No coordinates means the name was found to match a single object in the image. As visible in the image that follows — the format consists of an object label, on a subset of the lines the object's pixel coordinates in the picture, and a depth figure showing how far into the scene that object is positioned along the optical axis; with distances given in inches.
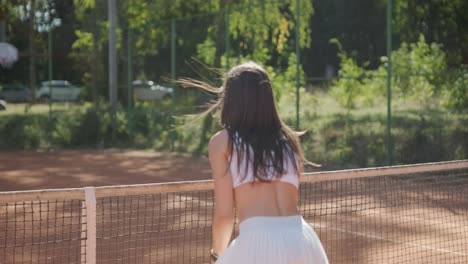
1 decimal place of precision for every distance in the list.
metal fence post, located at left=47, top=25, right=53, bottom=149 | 780.6
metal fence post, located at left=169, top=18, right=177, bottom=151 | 710.5
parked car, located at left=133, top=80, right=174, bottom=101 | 839.1
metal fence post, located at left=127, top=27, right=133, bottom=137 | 804.0
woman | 105.4
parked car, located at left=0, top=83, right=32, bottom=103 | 1225.0
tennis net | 261.9
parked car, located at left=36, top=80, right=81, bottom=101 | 1328.7
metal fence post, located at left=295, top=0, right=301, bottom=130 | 550.6
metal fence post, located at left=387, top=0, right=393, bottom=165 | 494.9
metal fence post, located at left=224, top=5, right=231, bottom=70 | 629.6
